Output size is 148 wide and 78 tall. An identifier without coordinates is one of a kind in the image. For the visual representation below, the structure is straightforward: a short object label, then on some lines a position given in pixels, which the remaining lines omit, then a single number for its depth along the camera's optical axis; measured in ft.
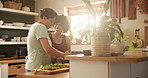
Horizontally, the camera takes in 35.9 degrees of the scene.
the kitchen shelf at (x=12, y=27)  15.54
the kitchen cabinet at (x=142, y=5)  13.17
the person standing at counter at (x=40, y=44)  8.25
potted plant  5.88
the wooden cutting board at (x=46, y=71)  6.83
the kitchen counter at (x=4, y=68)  13.96
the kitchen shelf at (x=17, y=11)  15.90
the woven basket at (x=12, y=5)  16.37
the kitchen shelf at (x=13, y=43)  15.50
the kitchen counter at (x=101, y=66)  5.46
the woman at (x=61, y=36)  9.97
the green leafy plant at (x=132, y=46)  6.97
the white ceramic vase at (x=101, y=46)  5.86
